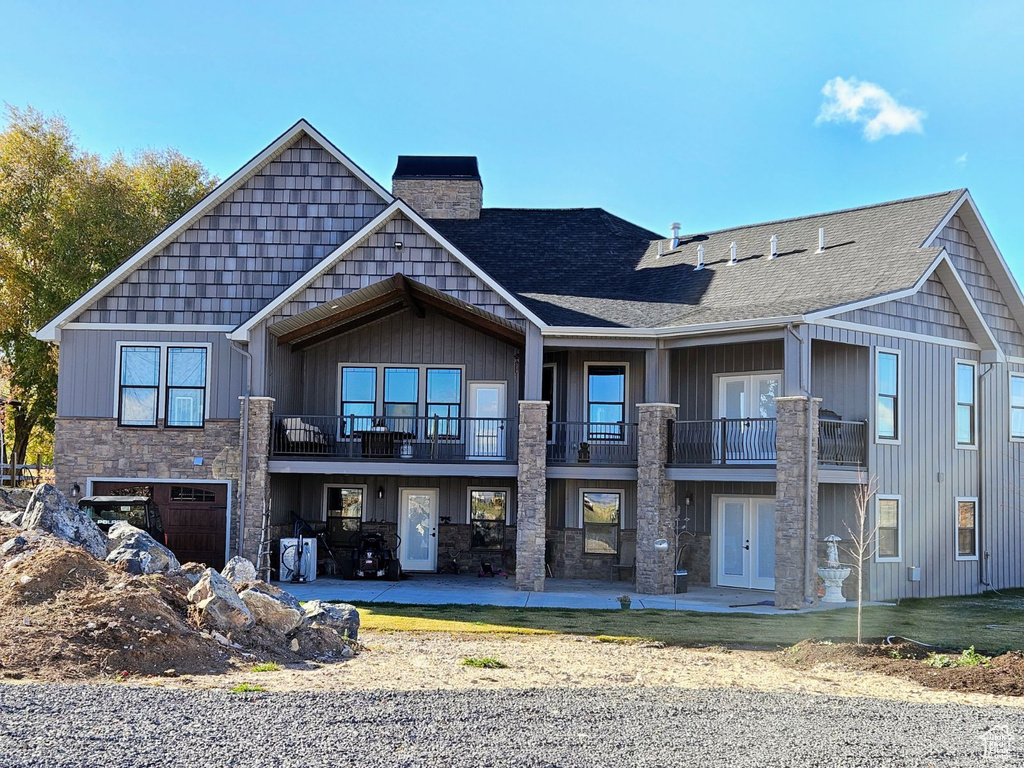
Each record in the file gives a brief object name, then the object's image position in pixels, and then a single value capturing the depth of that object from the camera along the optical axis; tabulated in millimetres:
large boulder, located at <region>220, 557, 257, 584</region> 13781
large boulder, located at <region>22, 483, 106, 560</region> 14070
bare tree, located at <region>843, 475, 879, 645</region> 19031
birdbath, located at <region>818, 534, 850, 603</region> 18500
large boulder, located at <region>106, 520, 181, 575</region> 13344
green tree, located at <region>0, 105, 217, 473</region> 31656
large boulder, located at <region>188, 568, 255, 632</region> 11797
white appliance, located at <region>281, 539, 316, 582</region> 20719
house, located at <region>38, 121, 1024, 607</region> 19484
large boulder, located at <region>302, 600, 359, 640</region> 12852
